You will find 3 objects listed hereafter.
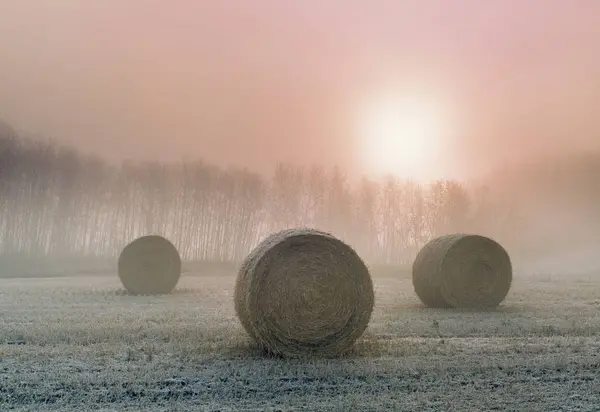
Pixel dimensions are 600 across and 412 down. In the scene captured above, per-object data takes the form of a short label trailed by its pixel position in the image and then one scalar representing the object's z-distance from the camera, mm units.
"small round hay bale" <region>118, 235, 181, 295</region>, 18422
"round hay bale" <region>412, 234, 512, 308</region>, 14188
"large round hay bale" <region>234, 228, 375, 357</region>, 8945
